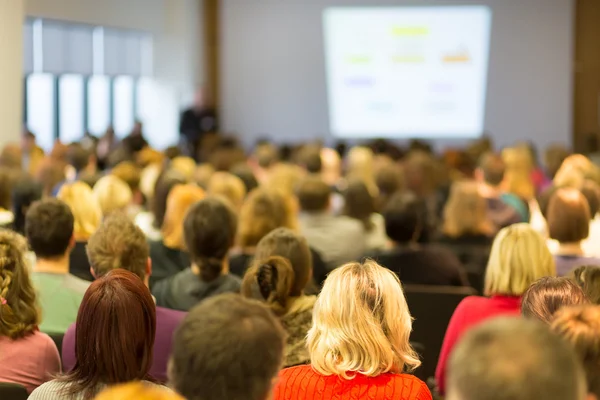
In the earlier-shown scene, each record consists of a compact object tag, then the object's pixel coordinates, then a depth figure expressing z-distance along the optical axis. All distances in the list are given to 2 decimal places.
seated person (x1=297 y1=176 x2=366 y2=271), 6.66
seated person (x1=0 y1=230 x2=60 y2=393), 3.38
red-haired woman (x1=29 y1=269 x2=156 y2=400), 2.64
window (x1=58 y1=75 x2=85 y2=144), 14.12
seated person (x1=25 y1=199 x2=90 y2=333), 4.21
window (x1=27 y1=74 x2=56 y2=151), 13.36
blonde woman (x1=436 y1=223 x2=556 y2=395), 3.95
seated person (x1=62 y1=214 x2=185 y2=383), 3.92
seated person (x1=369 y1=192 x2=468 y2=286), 5.51
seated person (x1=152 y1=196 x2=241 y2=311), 4.51
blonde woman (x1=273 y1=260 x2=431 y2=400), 2.79
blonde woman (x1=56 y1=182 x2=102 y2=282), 5.43
